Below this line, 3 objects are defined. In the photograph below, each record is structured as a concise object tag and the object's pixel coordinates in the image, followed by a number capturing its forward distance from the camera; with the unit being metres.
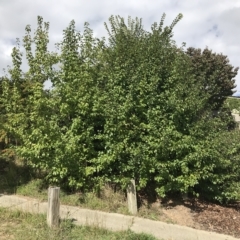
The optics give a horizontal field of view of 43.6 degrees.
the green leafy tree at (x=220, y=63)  20.53
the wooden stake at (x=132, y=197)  6.30
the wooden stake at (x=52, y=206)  4.90
